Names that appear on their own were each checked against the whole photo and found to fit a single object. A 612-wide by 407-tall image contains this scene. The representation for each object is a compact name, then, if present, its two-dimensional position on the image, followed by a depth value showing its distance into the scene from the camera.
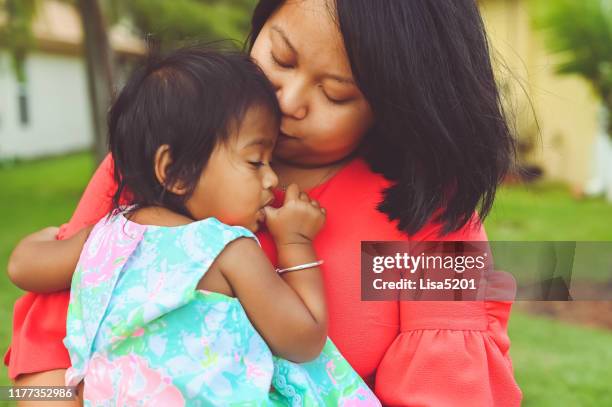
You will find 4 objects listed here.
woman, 1.46
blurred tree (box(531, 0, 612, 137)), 5.32
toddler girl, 1.32
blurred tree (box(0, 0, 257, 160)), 6.52
